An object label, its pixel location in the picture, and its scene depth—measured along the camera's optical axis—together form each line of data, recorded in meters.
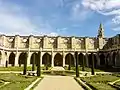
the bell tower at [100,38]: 79.48
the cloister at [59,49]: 67.31
